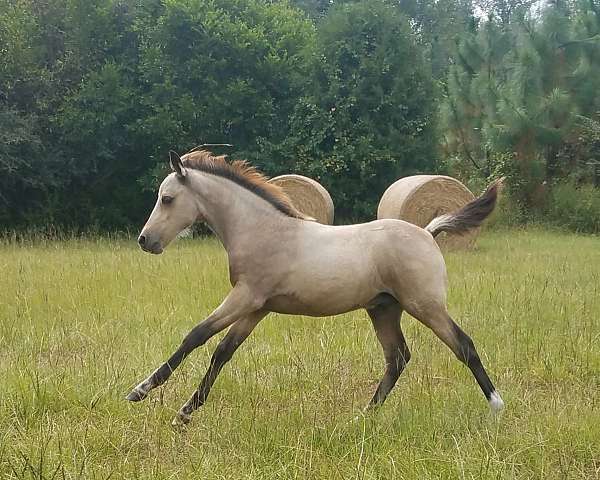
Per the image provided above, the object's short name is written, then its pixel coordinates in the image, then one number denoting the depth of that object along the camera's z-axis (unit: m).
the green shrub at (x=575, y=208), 16.09
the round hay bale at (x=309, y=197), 12.01
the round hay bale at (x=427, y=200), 11.05
